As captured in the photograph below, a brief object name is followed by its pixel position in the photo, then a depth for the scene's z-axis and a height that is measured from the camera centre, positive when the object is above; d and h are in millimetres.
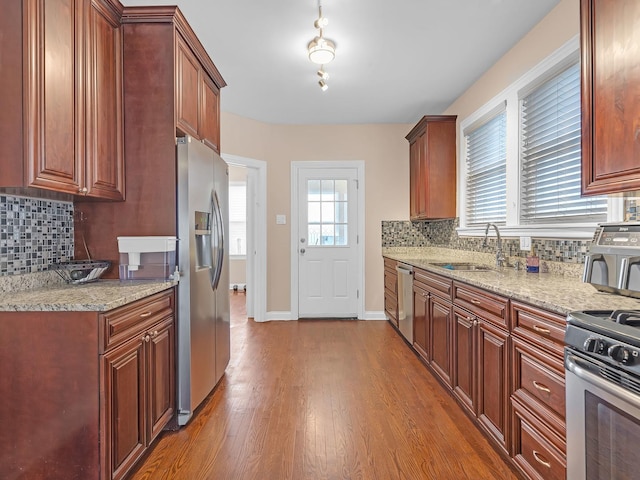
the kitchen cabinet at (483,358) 1785 -692
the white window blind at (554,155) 2189 +548
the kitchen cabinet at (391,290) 4164 -675
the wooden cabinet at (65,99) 1501 +648
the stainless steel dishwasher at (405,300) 3473 -664
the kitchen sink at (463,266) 2988 -266
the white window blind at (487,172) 3111 +598
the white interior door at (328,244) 4801 -111
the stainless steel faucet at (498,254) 2699 -143
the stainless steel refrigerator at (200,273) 2143 -247
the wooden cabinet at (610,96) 1370 +570
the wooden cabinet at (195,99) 2199 +957
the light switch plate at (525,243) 2596 -55
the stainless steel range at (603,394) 1030 -499
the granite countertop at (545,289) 1398 -261
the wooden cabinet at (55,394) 1445 -642
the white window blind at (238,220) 7250 +323
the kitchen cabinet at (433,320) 2553 -677
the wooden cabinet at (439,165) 3939 +784
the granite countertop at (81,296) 1439 -269
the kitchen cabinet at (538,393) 1393 -668
